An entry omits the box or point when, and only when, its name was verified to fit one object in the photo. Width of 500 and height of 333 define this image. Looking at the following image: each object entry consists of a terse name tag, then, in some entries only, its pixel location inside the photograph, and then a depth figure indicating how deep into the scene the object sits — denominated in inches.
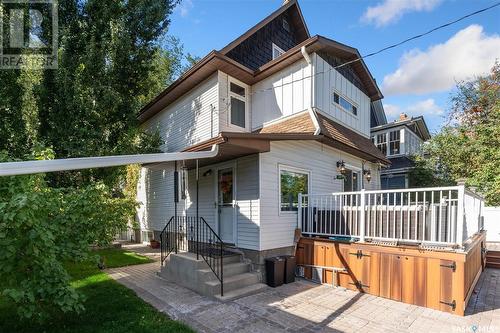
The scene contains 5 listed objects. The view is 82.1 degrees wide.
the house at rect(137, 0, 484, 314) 223.1
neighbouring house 706.8
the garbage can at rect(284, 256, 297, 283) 268.8
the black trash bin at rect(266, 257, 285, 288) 255.6
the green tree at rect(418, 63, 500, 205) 558.3
